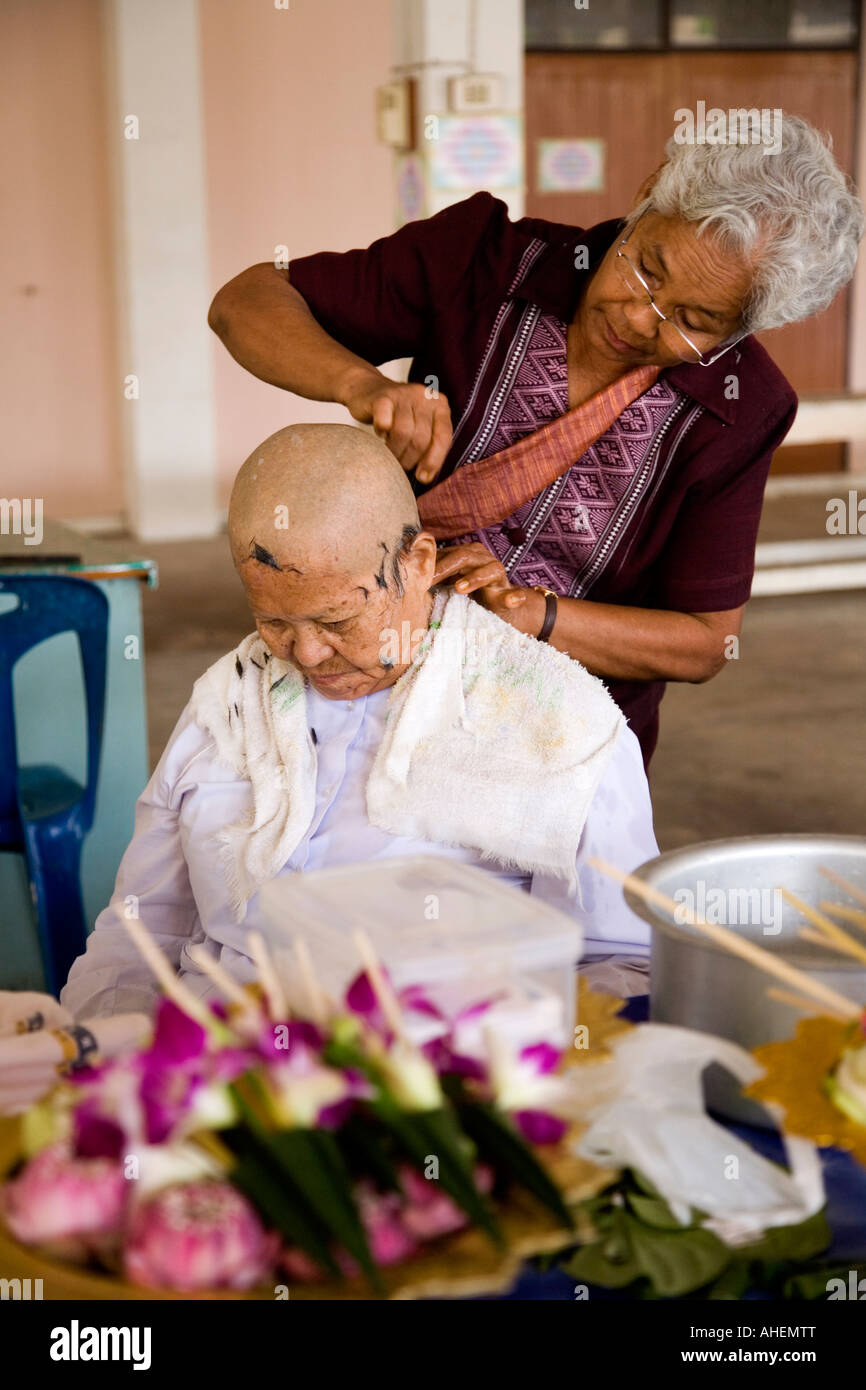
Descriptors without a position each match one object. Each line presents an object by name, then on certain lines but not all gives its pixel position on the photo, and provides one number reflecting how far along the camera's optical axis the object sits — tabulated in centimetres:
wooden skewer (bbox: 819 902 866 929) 120
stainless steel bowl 113
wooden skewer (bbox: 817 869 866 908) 131
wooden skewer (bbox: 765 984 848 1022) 108
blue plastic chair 271
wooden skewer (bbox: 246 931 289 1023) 98
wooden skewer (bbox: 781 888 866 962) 105
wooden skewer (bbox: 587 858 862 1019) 105
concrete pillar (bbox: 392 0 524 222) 572
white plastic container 104
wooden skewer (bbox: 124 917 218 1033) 94
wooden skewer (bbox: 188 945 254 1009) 98
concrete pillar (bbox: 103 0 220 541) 714
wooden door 809
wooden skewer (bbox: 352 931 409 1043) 95
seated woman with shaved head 162
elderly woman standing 178
